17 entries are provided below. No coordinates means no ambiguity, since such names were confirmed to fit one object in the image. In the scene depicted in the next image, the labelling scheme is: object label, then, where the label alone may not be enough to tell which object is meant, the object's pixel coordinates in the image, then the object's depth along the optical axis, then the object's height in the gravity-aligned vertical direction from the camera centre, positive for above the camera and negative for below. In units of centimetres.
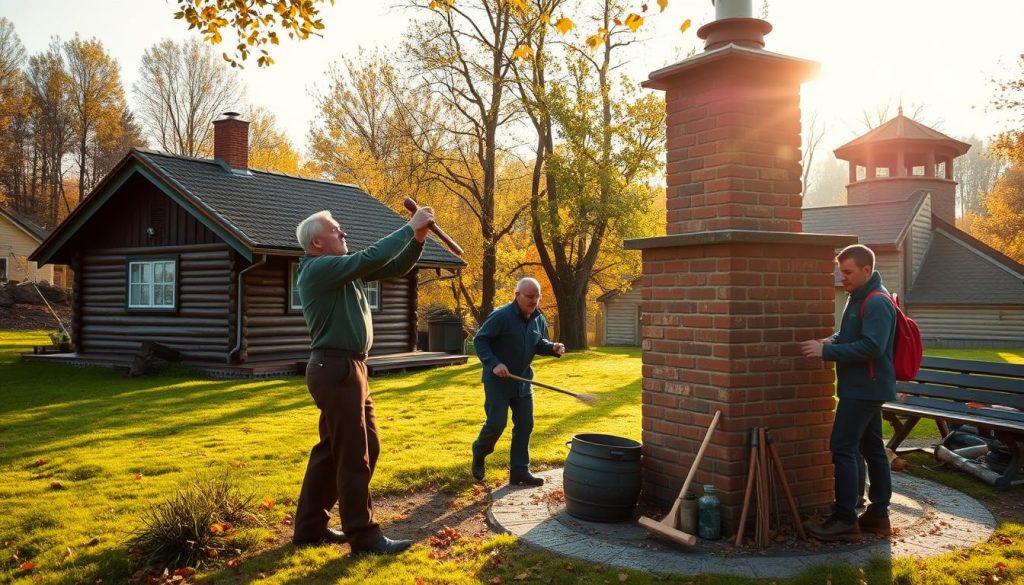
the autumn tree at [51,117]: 4078 +1015
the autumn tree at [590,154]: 2198 +453
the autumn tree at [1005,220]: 3092 +379
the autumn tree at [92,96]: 4078 +1136
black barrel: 518 -128
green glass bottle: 481 -141
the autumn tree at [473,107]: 2405 +676
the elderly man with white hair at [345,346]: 455 -29
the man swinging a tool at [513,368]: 645 -60
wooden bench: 647 -96
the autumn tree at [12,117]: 3781 +961
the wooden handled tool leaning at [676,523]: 455 -143
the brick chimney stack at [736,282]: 494 +15
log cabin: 1507 +78
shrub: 462 -152
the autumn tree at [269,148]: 3469 +787
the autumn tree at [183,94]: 4112 +1157
